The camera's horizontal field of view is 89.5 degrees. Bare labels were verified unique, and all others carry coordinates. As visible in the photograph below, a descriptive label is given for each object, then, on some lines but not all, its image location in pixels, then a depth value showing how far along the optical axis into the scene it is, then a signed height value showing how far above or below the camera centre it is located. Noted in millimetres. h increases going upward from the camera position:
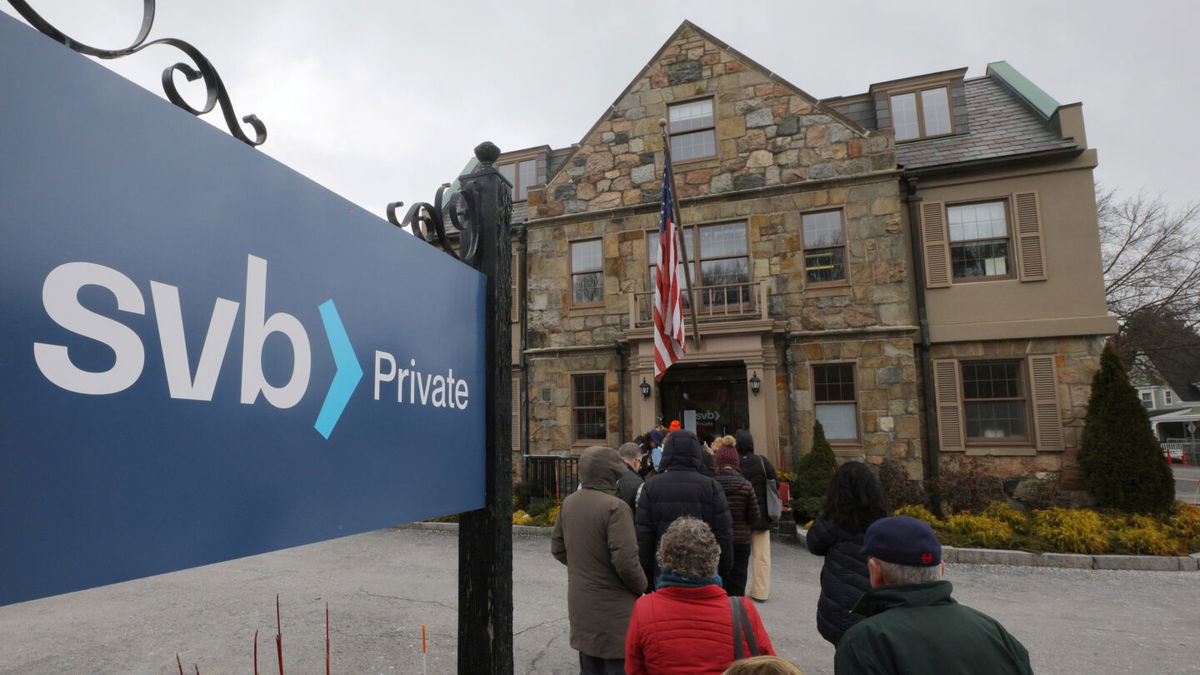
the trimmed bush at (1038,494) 10258 -1580
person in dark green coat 1869 -711
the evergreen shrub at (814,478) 10070 -1198
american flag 7789 +1469
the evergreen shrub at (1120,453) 9242 -835
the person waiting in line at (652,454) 8523 -597
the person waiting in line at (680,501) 4258 -633
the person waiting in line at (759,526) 6461 -1231
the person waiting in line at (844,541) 3412 -783
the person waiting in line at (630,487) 5441 -666
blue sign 883 +143
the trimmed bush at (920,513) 9328 -1703
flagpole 8169 +2645
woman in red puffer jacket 2395 -844
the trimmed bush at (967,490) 10398 -1499
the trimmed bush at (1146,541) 7781 -1839
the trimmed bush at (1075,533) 7996 -1794
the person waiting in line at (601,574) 3434 -925
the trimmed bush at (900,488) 10516 -1433
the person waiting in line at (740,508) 5355 -888
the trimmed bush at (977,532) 8508 -1853
